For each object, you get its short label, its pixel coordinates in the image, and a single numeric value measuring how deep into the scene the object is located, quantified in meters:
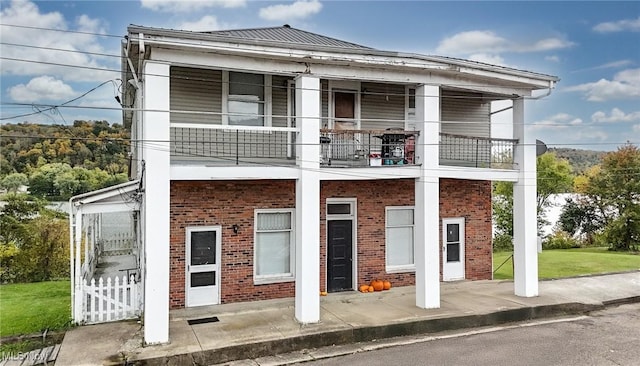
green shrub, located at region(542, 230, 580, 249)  25.45
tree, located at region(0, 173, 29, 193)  21.13
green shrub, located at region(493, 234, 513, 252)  24.17
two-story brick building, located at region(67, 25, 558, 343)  8.59
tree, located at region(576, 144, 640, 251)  22.48
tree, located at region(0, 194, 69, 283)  15.29
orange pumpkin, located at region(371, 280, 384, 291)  12.17
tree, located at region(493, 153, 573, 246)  26.77
